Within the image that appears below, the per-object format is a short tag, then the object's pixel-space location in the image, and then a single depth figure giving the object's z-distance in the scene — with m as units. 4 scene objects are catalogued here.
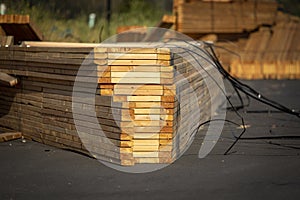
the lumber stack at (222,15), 19.75
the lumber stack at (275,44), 21.86
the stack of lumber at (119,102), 7.25
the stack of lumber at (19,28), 11.97
